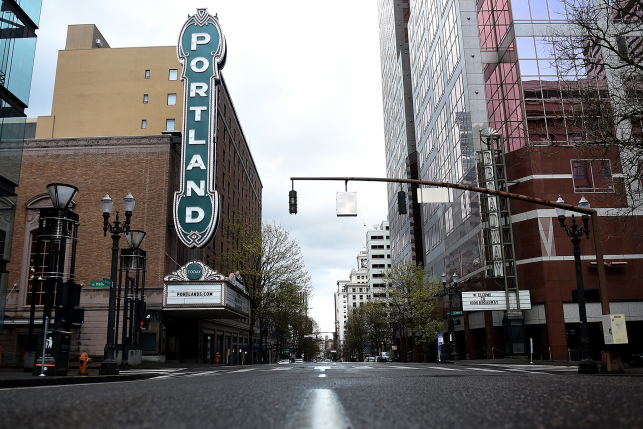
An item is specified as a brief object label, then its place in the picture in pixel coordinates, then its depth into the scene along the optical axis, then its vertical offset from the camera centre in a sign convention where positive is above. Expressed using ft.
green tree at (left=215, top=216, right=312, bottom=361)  155.22 +19.35
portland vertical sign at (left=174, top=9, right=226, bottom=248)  119.55 +49.40
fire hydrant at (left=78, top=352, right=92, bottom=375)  52.24 -2.41
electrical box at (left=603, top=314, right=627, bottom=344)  50.42 -0.11
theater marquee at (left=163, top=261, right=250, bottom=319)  113.39 +10.11
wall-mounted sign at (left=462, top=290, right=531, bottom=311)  125.49 +7.23
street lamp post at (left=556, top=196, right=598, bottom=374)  51.13 +2.64
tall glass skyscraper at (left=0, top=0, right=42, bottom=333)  84.28 +39.82
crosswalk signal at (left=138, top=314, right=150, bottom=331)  85.10 +2.34
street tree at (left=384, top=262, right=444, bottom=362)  176.96 +10.35
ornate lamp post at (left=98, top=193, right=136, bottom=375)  52.29 +6.43
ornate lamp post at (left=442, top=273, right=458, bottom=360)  123.37 +0.05
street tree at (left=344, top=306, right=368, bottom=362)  313.94 +3.08
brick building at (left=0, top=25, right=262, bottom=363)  114.11 +25.70
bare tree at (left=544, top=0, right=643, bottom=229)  52.85 +24.45
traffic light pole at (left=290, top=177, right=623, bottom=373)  50.08 +7.61
